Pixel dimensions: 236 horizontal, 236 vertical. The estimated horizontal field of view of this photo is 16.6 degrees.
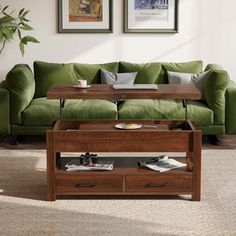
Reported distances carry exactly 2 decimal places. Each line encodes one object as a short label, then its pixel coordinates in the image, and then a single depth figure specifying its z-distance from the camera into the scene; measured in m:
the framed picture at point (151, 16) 8.45
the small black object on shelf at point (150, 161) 5.70
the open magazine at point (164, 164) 5.59
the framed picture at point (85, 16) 8.44
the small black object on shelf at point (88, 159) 5.66
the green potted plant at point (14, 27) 8.15
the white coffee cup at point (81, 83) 6.04
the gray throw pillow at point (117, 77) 8.02
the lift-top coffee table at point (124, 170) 5.42
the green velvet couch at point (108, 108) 7.47
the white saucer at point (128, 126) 5.70
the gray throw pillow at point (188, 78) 7.81
